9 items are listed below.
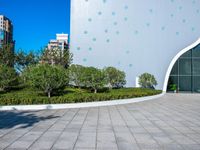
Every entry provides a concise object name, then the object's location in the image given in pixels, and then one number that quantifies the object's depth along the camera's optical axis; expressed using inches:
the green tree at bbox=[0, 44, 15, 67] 630.8
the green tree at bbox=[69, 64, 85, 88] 481.9
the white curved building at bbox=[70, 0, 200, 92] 693.2
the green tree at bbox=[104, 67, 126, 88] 591.8
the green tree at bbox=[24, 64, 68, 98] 365.8
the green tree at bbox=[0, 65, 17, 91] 431.9
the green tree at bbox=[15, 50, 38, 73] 702.0
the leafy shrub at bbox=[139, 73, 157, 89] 658.3
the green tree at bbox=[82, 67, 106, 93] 462.1
